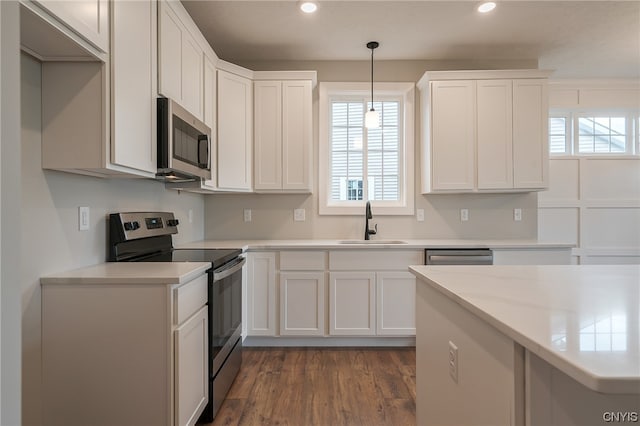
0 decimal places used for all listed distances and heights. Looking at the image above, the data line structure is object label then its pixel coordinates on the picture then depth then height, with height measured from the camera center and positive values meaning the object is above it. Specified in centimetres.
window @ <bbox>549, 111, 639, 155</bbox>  389 +93
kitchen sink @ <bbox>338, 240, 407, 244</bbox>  325 -28
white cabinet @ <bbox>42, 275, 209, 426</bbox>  140 -60
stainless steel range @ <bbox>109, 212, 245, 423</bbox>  189 -35
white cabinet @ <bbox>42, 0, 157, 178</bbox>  143 +45
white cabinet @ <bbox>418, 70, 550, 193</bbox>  309 +77
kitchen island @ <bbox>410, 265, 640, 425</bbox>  58 -25
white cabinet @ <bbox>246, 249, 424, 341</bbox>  287 -69
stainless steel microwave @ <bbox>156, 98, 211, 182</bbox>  188 +42
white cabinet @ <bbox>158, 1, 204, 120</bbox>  192 +100
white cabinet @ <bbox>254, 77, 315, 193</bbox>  315 +74
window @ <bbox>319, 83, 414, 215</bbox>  353 +65
